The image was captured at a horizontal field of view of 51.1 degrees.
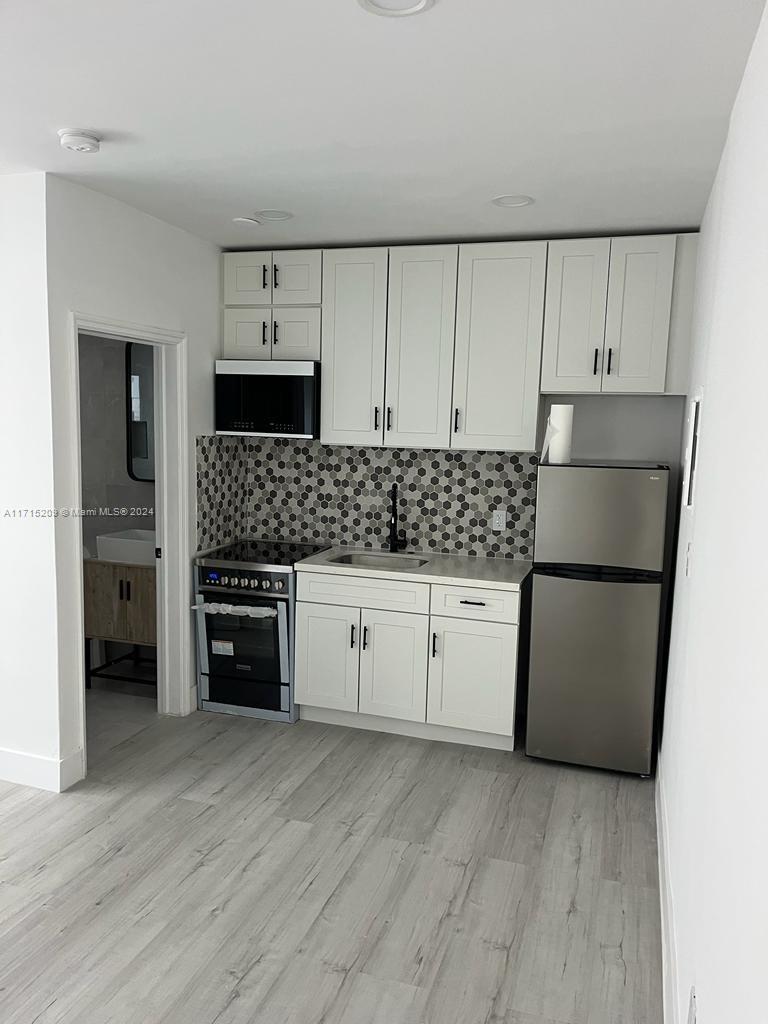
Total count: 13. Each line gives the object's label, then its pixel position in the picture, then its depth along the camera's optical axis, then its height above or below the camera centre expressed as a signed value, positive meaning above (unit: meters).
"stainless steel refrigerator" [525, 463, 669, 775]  3.67 -0.86
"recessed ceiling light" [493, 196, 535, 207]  3.37 +0.94
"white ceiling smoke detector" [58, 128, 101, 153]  2.69 +0.91
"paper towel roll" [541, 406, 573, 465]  3.87 -0.05
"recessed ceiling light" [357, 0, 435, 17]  1.80 +0.93
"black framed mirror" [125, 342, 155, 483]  5.02 +0.00
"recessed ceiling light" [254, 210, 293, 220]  3.71 +0.94
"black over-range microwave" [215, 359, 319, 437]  4.37 +0.10
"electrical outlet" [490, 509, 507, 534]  4.49 -0.53
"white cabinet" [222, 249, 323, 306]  4.38 +0.76
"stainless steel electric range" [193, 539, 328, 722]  4.32 -1.18
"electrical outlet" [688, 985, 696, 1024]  1.71 -1.24
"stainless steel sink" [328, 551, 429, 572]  4.52 -0.81
